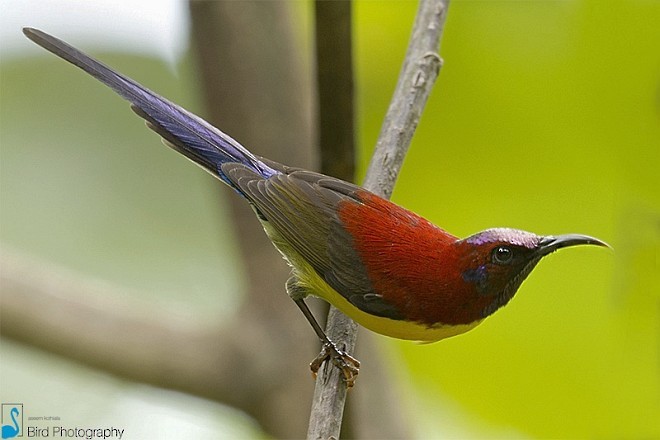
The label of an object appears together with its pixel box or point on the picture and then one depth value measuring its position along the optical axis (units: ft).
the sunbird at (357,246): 16.33
